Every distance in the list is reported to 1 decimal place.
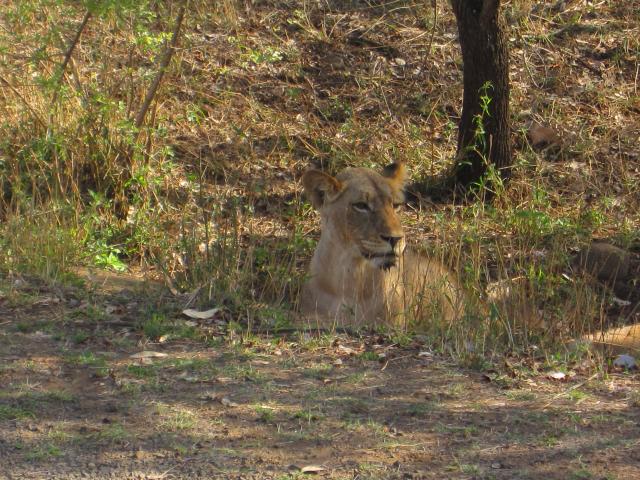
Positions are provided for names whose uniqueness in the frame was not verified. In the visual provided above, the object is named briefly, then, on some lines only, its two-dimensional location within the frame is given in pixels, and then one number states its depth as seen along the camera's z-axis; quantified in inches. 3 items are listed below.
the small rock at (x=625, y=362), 449.4
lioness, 565.9
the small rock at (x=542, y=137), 911.0
